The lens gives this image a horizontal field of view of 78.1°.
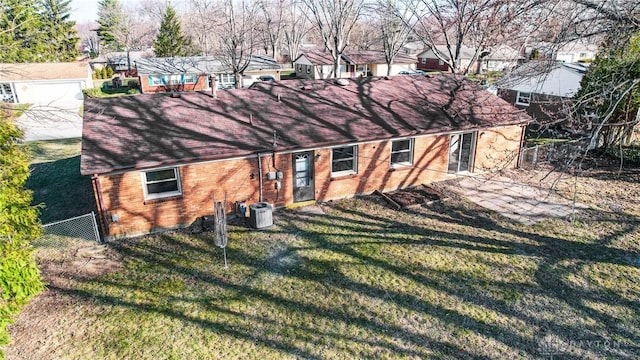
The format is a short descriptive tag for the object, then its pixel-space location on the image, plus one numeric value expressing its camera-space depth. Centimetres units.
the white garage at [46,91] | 3481
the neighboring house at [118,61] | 5731
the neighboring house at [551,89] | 2286
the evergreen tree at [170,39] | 4698
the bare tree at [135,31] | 6681
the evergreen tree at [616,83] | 845
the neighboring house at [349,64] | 4919
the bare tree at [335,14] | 3014
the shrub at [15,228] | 807
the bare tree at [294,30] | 5947
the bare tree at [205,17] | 3362
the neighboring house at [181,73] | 3688
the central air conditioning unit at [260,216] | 1194
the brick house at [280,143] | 1150
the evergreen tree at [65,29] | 4419
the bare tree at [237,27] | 2800
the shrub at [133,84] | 4094
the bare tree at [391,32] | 2820
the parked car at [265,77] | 4153
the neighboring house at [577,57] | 6312
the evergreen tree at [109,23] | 6851
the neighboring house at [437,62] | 5628
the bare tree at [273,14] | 3426
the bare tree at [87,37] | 10075
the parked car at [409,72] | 5009
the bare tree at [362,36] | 6494
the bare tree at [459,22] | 1867
